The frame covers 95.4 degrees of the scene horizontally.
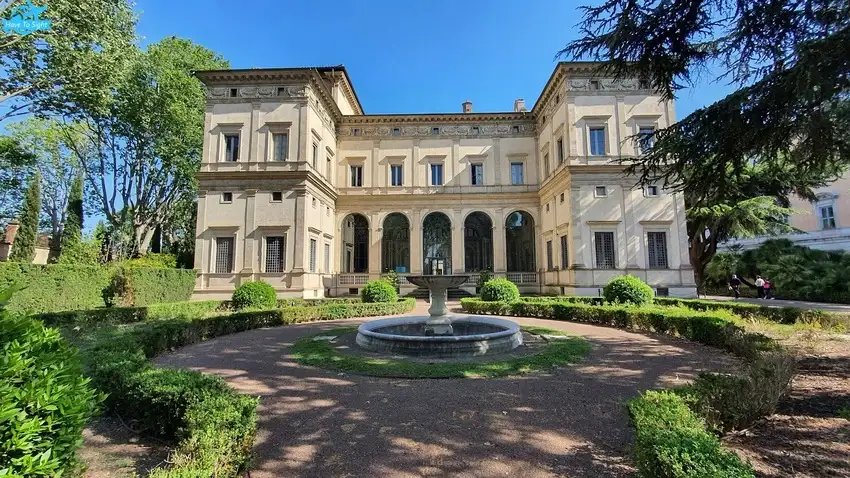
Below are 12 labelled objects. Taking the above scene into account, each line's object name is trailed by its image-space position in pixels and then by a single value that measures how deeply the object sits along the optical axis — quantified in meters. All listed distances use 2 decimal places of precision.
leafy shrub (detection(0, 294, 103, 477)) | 2.07
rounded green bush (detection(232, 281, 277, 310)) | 15.88
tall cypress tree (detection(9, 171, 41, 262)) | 21.70
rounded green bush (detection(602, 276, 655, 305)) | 14.59
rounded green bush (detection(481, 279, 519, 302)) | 16.89
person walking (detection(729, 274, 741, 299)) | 23.31
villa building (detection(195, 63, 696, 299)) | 21.77
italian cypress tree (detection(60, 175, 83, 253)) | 24.95
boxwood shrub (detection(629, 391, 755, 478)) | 2.41
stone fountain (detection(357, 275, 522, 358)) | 7.89
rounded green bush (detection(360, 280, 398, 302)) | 17.38
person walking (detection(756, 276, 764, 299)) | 21.98
